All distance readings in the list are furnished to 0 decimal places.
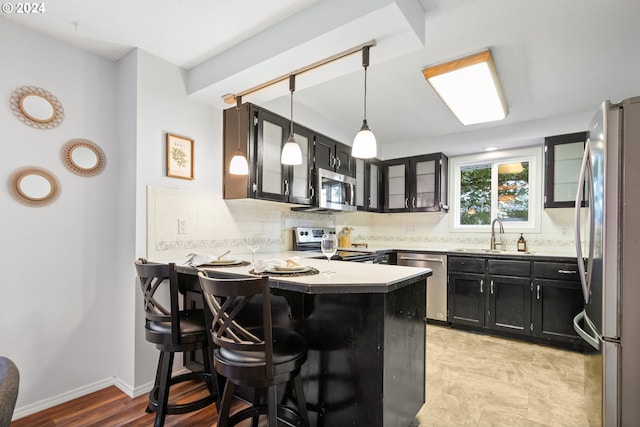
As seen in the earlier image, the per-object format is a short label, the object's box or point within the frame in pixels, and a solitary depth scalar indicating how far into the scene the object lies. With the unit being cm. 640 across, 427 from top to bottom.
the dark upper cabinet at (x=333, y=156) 349
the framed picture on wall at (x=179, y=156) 244
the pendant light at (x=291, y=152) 217
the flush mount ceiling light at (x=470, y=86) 229
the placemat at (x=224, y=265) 199
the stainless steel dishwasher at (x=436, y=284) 381
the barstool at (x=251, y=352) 127
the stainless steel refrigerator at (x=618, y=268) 143
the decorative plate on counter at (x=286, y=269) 167
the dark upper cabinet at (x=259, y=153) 272
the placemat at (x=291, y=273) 162
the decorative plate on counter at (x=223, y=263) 203
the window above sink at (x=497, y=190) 399
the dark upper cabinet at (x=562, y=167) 339
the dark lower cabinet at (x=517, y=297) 312
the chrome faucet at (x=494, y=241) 403
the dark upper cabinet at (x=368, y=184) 423
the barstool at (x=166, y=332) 167
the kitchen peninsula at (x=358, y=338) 149
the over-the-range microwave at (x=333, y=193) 348
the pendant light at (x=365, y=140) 186
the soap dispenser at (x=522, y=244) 383
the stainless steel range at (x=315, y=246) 352
